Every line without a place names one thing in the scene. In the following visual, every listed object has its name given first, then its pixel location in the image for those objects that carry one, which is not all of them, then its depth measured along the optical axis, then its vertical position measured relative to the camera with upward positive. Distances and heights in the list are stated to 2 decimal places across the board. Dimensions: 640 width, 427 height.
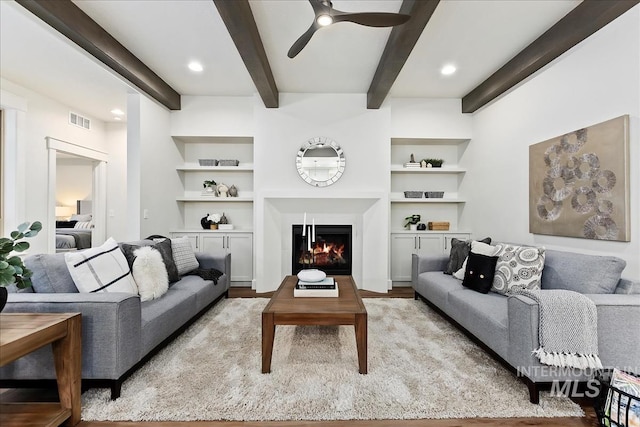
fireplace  4.57 -0.55
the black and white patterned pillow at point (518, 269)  2.49 -0.45
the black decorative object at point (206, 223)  4.64 -0.15
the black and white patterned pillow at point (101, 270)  1.99 -0.40
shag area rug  1.69 -1.08
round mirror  4.31 +0.74
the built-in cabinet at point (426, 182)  4.84 +0.52
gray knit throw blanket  1.70 -0.66
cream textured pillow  2.40 -0.49
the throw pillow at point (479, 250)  2.90 -0.35
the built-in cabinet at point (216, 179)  4.79 +0.53
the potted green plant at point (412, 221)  4.75 -0.10
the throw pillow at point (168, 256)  2.87 -0.42
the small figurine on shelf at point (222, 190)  4.65 +0.35
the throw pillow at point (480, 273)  2.67 -0.52
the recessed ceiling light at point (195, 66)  3.39 +1.67
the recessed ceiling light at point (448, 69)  3.44 +1.68
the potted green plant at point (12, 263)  1.45 -0.25
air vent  4.49 +1.39
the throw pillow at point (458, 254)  3.29 -0.43
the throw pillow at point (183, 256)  3.19 -0.46
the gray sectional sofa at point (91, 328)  1.71 -0.70
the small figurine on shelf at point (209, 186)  4.70 +0.42
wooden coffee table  2.06 -0.72
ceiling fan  2.01 +1.32
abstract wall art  2.24 +0.27
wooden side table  1.46 -0.77
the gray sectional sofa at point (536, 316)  1.74 -0.69
